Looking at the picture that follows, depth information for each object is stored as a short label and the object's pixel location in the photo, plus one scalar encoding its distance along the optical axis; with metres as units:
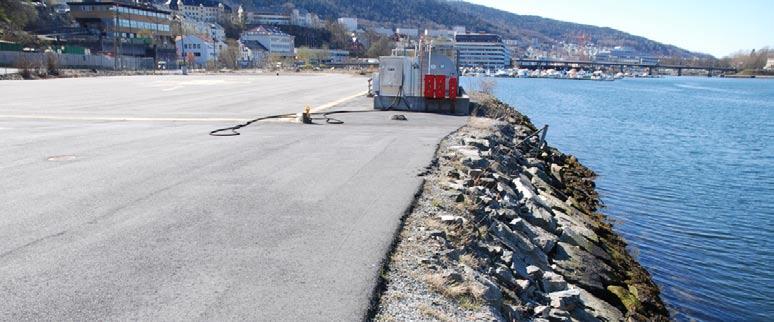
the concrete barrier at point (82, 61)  58.12
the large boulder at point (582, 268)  8.71
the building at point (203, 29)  140.81
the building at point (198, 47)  120.50
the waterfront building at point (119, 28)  102.31
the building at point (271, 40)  174.25
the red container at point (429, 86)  21.95
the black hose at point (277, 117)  15.27
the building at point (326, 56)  152.29
